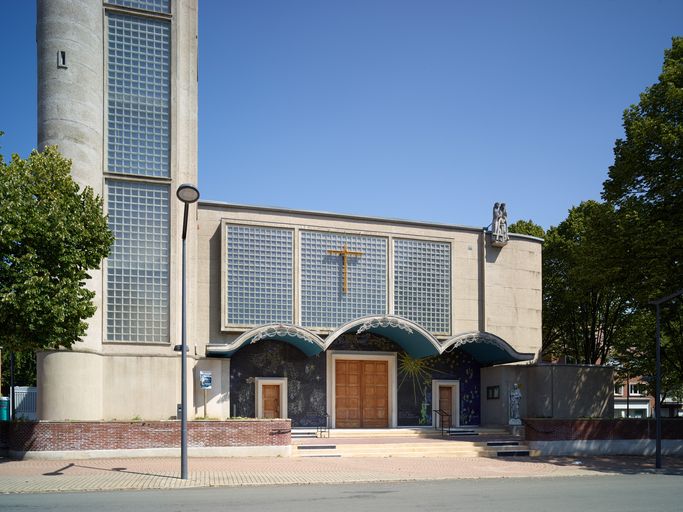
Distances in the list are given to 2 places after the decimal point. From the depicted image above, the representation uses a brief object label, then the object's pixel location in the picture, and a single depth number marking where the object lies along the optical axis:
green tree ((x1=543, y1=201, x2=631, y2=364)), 41.28
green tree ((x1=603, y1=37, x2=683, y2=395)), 26.14
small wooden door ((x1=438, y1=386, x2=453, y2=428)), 32.16
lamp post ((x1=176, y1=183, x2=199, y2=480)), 18.32
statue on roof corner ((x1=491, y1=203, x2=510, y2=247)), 32.91
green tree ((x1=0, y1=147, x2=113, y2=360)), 20.02
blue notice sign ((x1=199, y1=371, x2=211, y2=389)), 27.08
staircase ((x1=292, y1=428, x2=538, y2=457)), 25.44
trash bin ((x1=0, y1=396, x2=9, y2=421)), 33.47
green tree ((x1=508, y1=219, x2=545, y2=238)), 47.25
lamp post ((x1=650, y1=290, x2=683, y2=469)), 23.52
